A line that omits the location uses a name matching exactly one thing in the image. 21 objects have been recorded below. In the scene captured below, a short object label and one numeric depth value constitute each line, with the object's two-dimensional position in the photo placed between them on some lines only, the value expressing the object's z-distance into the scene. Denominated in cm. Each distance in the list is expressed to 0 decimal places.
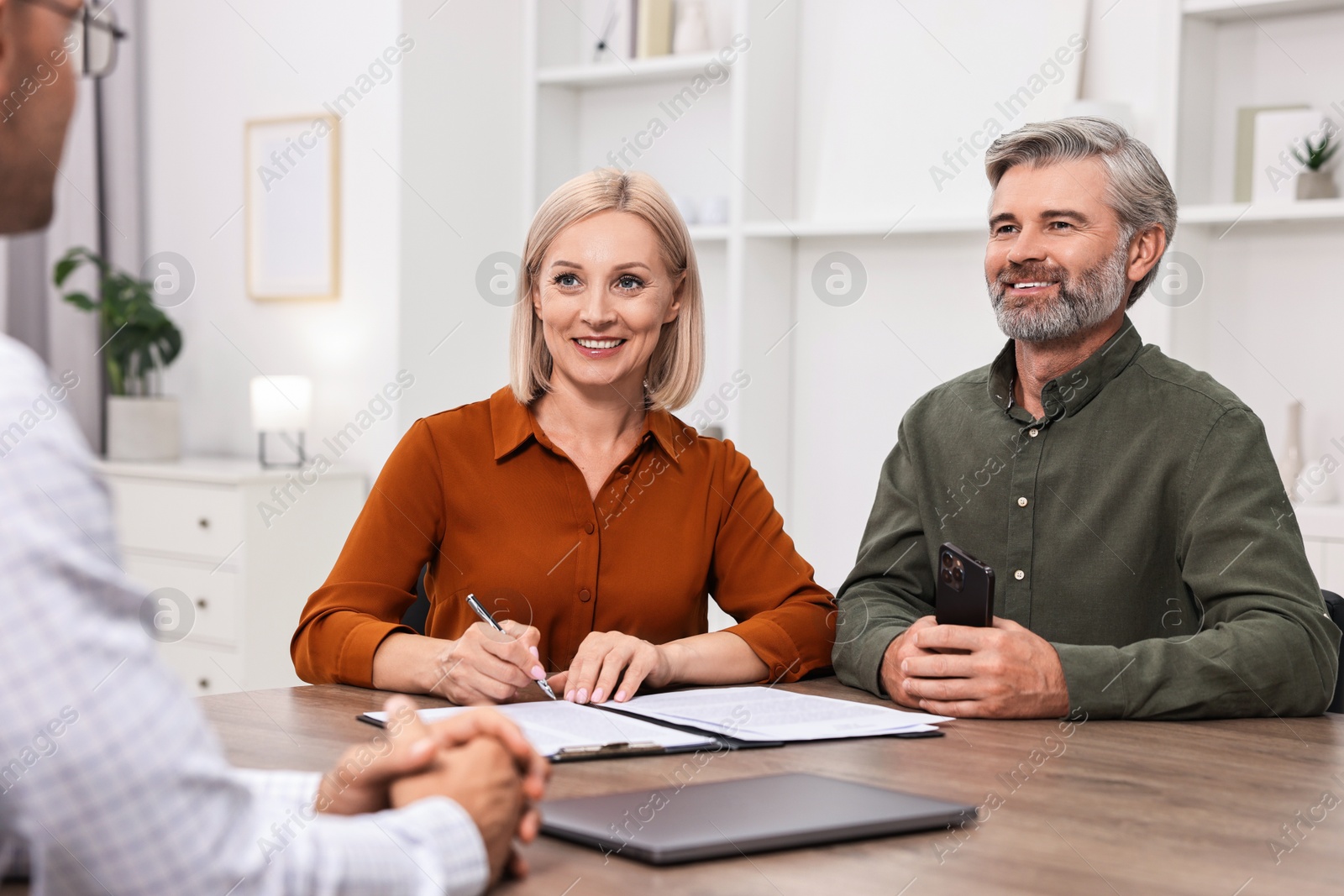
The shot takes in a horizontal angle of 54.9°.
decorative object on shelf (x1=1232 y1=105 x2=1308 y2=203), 333
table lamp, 414
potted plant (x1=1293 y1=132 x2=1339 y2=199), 321
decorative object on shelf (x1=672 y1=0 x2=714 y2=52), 420
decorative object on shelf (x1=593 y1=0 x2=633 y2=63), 445
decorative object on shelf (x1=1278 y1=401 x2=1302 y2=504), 325
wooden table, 93
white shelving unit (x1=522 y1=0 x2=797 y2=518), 403
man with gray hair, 157
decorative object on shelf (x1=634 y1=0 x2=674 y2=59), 426
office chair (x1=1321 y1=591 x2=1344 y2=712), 177
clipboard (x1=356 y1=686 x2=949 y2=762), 128
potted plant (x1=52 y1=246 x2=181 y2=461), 426
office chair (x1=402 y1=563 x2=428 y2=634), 196
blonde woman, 185
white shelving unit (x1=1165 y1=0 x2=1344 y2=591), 331
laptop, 97
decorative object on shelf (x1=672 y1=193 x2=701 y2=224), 421
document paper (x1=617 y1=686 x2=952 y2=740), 140
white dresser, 391
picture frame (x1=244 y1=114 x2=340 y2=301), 431
